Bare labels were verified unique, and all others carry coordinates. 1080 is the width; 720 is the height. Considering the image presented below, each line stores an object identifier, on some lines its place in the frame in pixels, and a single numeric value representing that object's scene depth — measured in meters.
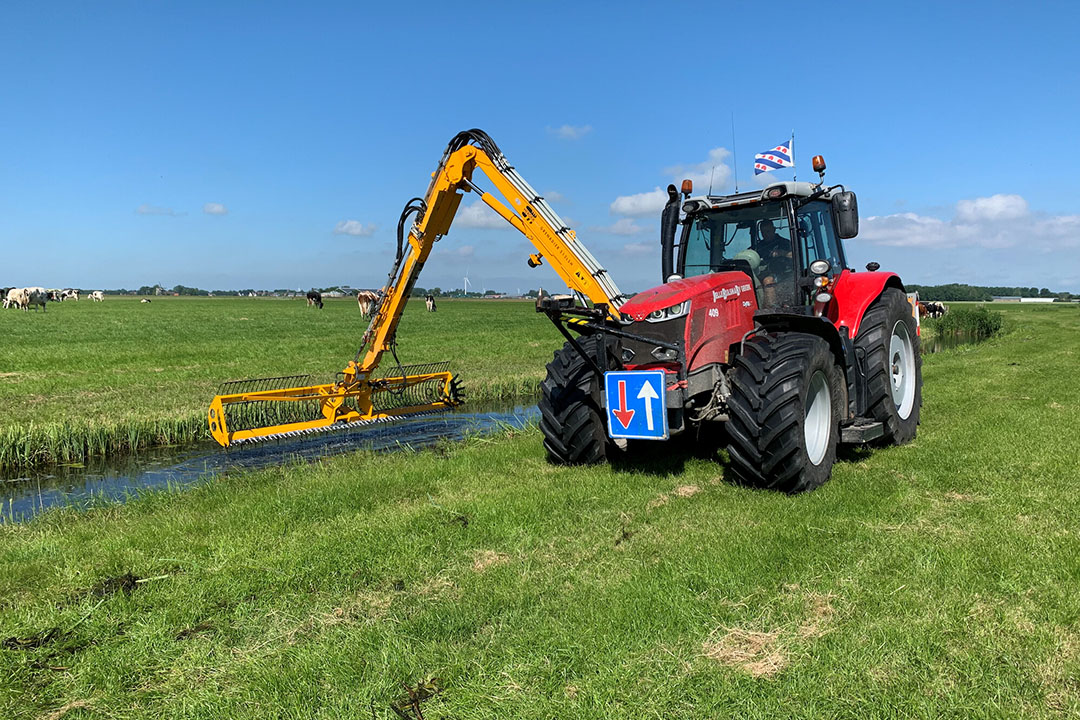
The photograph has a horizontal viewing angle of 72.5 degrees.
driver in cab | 7.27
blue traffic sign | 5.91
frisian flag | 8.70
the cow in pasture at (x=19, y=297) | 49.91
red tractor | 5.94
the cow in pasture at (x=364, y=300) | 40.80
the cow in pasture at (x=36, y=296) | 48.87
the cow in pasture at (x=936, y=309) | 39.50
